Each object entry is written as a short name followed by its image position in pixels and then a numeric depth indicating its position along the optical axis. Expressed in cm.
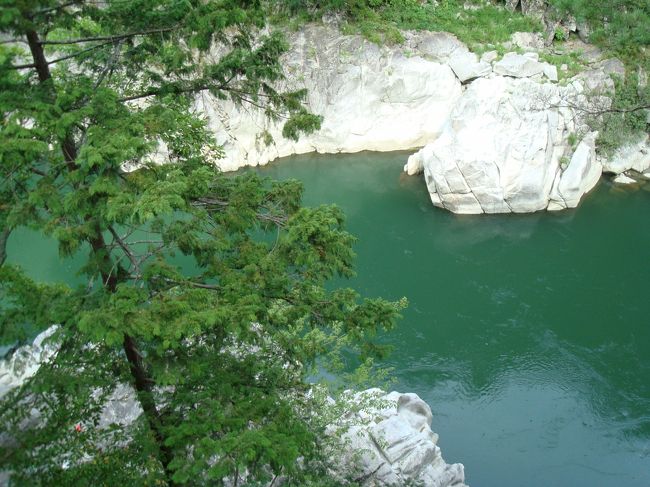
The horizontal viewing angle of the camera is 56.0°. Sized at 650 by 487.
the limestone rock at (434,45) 2533
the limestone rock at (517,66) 2317
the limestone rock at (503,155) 2022
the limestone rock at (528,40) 2511
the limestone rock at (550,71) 2298
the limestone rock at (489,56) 2453
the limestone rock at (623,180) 2261
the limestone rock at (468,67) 2472
